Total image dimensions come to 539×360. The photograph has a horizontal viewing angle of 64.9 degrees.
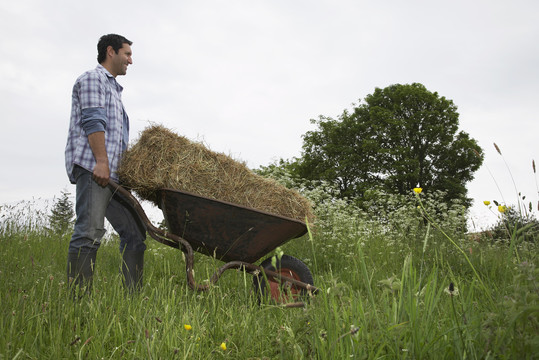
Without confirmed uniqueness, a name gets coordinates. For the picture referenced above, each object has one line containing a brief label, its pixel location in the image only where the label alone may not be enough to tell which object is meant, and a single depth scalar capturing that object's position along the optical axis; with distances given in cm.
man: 323
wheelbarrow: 317
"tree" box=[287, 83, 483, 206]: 1959
